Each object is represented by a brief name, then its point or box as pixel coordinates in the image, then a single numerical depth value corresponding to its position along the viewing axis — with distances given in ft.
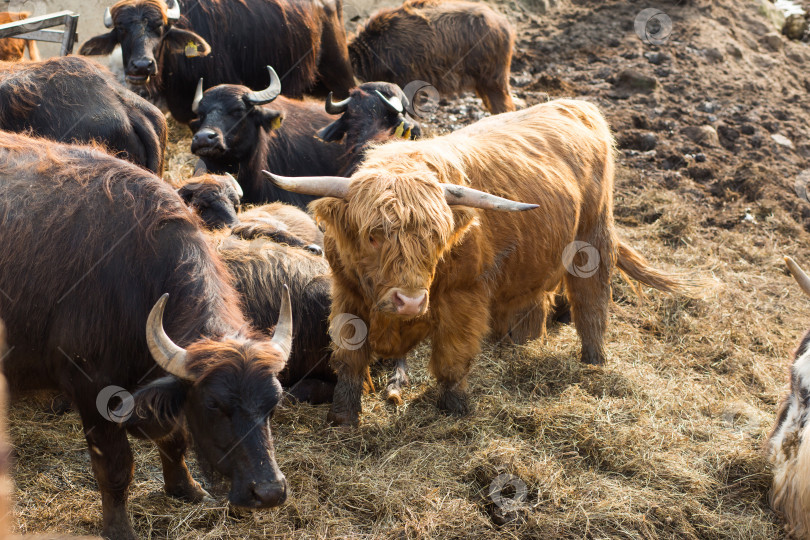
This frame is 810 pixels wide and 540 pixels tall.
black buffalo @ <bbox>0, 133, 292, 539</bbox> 11.70
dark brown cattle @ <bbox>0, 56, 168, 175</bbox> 17.99
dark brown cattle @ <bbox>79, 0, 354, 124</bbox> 25.32
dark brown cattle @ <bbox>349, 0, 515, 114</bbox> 33.32
